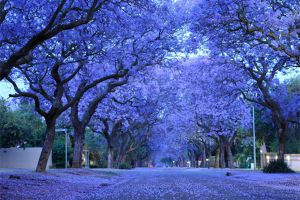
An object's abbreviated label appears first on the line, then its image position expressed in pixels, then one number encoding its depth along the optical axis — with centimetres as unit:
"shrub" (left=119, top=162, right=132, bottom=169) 5342
